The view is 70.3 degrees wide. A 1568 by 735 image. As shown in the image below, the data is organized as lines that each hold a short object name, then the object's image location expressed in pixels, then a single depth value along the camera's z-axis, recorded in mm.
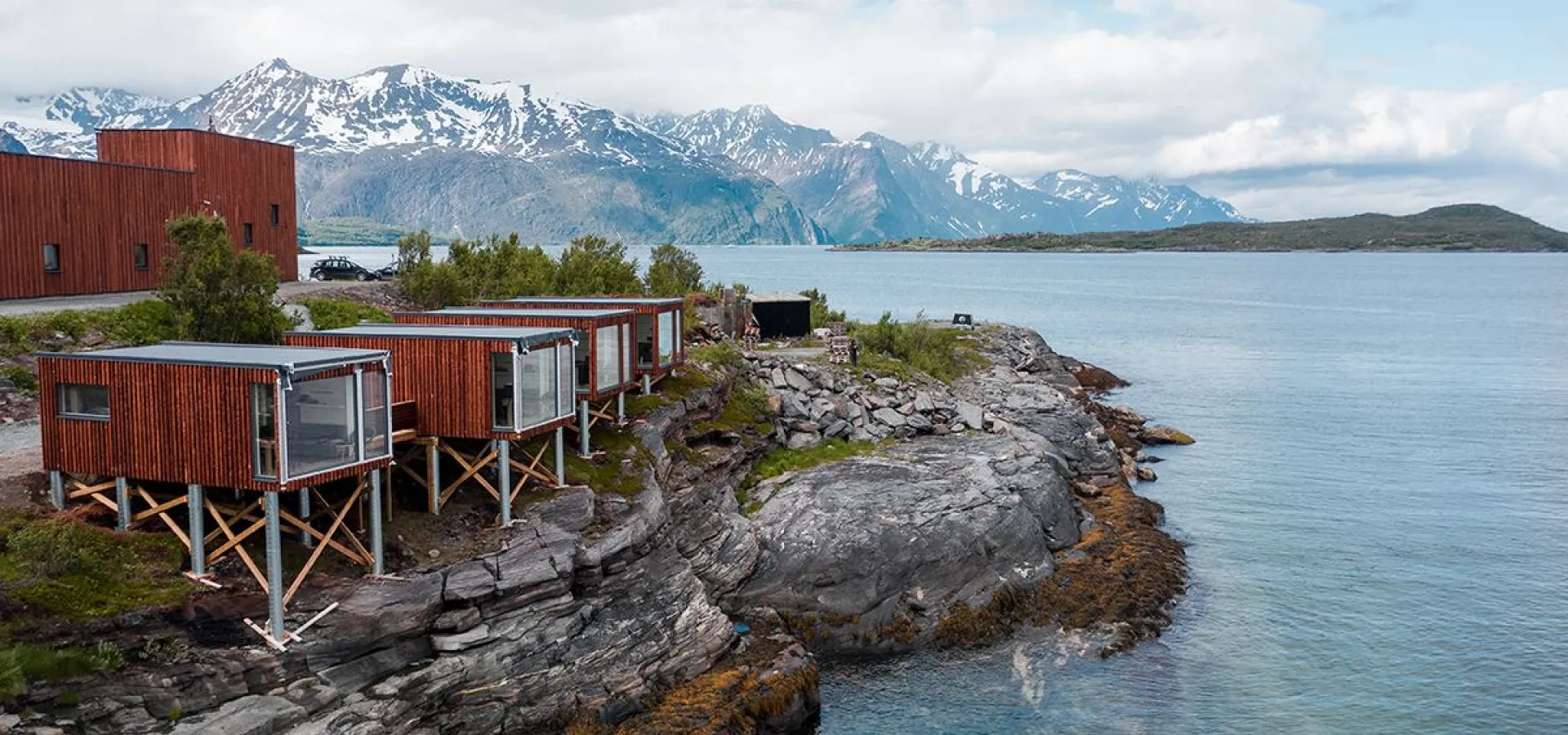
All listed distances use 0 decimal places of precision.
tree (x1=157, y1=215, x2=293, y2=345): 33500
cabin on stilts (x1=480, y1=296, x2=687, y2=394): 37875
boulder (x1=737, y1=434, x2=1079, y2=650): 33250
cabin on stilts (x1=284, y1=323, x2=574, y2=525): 26953
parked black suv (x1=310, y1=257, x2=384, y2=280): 60562
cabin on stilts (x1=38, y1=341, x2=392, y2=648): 21641
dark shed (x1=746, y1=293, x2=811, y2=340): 60875
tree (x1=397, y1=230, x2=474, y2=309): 47406
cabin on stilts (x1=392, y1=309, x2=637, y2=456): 32594
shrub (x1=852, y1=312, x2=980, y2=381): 59656
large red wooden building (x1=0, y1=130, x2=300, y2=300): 41344
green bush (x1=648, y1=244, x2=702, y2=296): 62469
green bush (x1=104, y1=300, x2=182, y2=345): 36062
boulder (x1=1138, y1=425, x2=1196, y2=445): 62281
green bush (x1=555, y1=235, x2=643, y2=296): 54312
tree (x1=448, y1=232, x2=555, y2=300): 50812
